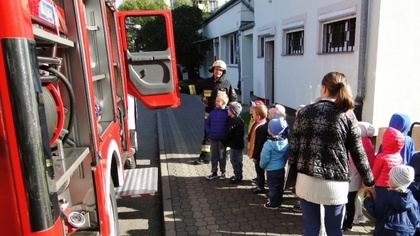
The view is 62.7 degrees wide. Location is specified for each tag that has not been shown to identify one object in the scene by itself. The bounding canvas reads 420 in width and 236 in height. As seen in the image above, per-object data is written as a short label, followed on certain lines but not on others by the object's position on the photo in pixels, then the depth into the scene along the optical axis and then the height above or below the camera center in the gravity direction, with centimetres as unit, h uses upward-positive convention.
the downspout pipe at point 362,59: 606 -15
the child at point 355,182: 348 -130
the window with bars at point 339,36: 694 +33
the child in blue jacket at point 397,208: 261 -124
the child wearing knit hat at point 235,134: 489 -111
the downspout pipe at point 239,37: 1429 +80
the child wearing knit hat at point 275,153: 401 -115
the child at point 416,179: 296 -112
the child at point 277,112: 421 -71
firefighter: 543 -51
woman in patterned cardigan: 261 -75
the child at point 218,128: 503 -105
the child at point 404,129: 333 -77
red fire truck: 139 -32
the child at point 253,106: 462 -68
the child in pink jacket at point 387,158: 303 -96
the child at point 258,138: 432 -105
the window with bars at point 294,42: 943 +32
